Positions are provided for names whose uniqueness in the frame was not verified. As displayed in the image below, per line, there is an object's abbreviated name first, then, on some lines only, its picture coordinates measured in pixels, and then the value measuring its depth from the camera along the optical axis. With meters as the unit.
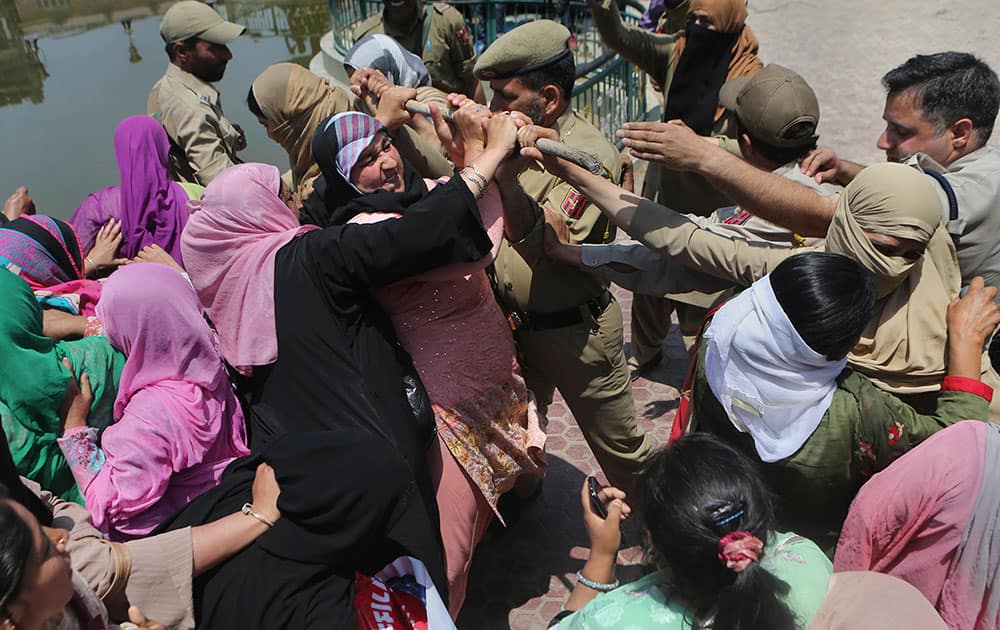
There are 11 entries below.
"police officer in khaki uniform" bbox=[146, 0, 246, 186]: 3.80
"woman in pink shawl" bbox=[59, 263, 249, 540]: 1.96
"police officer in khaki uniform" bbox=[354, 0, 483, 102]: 5.48
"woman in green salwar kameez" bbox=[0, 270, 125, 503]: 1.91
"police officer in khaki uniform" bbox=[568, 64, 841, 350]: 2.41
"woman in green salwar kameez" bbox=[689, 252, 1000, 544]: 1.74
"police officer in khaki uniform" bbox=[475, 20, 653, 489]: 2.71
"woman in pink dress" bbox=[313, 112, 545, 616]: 2.12
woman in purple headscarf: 3.24
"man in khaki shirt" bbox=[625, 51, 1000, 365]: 2.12
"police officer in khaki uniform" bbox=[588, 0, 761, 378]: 3.81
